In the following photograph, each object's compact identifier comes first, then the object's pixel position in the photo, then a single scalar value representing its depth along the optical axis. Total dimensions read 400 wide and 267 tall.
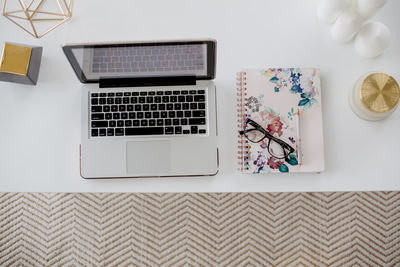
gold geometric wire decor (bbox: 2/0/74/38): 0.80
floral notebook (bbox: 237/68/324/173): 0.74
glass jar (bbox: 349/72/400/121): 0.71
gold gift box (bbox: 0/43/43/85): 0.74
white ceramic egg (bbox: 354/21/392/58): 0.71
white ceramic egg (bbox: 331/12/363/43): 0.70
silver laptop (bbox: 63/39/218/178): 0.74
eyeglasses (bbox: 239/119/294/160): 0.74
